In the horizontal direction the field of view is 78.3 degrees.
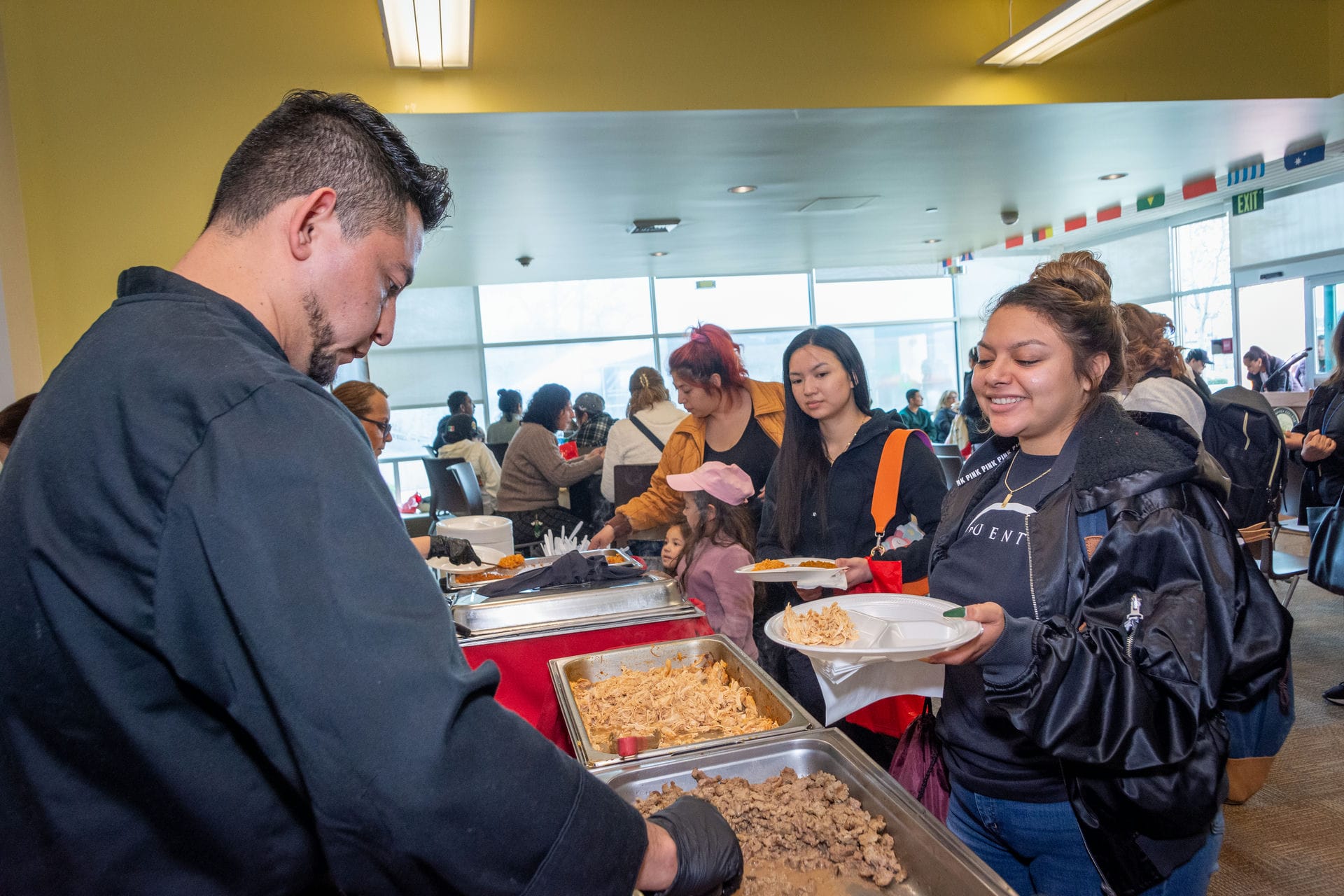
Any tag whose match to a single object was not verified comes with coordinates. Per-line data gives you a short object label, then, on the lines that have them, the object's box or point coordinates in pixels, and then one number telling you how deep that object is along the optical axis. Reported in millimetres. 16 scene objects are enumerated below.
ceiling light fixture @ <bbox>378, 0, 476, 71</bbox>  2934
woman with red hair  2752
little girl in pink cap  2314
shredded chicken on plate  1300
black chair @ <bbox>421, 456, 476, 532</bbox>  5406
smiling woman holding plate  1106
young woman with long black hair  2117
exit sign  7684
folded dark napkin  2385
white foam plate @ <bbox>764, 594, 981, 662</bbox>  1095
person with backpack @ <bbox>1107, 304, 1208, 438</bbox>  2883
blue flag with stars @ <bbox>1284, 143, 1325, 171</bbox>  5883
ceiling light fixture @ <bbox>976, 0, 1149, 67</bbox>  3295
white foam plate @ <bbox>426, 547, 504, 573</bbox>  2594
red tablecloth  1946
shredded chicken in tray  1506
